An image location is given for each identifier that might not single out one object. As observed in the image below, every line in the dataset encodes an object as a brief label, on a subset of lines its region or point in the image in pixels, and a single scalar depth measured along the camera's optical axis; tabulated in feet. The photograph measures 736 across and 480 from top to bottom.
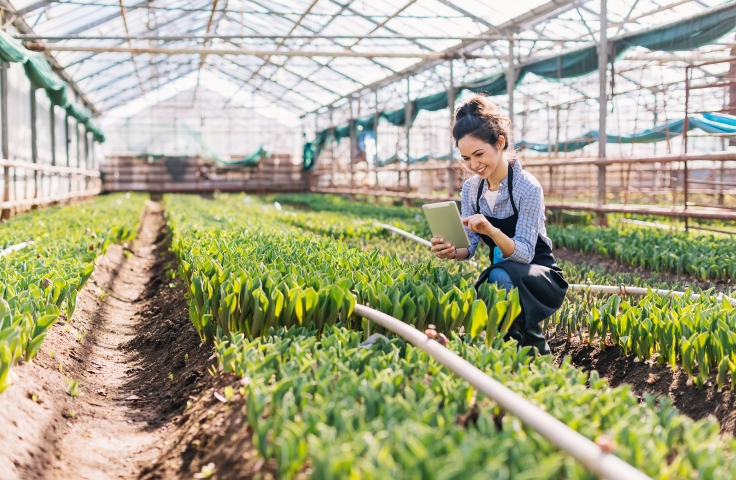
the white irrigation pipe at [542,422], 4.63
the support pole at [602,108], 30.32
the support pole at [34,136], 41.04
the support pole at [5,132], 34.50
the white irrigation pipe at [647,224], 30.55
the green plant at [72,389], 9.77
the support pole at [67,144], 57.41
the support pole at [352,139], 66.61
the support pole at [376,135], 57.17
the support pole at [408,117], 51.55
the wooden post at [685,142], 23.75
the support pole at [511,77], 37.55
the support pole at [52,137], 49.19
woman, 10.28
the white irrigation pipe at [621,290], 11.63
